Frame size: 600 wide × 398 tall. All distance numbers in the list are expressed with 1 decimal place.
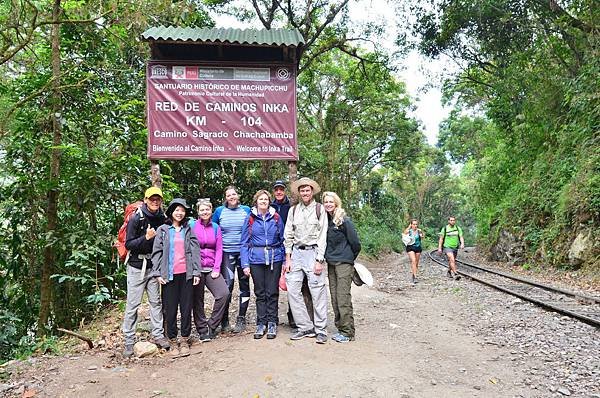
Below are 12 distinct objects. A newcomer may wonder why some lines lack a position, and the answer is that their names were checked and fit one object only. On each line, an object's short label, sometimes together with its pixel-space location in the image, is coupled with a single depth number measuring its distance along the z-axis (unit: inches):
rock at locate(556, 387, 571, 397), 169.3
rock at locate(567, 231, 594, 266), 470.9
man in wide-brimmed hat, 217.3
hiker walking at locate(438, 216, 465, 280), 499.5
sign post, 253.4
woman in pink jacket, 218.1
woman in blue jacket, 222.5
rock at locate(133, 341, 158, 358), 204.2
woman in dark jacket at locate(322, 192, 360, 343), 221.0
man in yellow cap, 203.8
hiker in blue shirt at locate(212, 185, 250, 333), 227.3
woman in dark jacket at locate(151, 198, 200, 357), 205.8
